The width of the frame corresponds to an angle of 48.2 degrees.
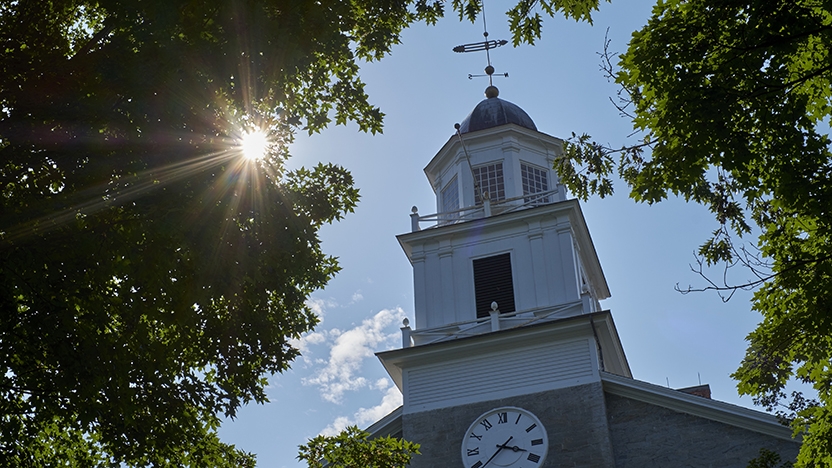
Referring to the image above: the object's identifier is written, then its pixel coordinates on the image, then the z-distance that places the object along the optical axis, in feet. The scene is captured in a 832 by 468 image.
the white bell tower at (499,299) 70.13
